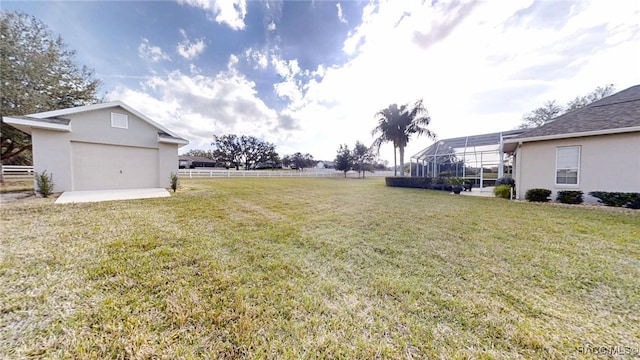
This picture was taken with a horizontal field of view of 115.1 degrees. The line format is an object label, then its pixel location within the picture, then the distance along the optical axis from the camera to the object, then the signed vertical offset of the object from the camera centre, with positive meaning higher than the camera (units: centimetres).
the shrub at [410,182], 1463 -82
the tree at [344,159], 3288 +193
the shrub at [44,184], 721 -55
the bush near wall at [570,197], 796 -98
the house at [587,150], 741 +91
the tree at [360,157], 3262 +227
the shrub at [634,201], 696 -98
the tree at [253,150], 5047 +505
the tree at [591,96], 1916 +741
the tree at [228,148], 4897 +538
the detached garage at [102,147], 775 +101
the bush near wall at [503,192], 1002 -100
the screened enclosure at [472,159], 1502 +103
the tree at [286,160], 5912 +307
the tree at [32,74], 956 +503
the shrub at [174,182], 977 -59
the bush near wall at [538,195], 869 -98
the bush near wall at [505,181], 1255 -58
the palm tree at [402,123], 1761 +429
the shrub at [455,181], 1303 -61
